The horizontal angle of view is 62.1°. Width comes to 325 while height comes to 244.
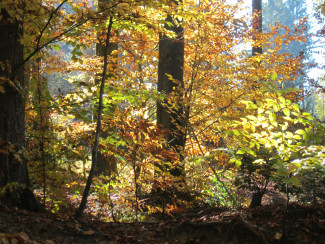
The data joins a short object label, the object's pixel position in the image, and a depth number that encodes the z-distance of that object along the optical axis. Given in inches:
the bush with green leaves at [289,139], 83.7
